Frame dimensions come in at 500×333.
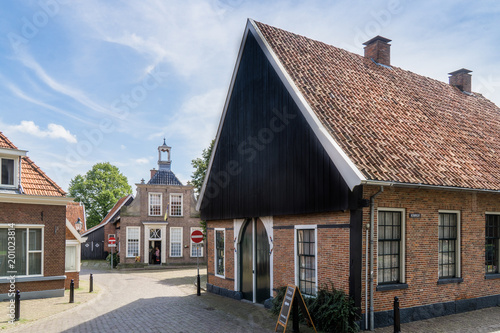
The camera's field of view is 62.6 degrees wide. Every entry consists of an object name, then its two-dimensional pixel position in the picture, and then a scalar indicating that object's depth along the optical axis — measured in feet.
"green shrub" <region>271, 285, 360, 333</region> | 33.19
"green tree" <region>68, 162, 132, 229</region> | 192.75
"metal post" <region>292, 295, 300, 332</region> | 34.63
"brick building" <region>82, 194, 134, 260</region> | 150.94
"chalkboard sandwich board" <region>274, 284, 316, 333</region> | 34.06
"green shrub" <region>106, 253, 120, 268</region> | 124.47
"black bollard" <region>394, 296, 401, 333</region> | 33.25
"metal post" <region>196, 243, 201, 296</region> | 56.90
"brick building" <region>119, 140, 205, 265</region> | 114.83
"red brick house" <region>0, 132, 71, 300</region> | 52.08
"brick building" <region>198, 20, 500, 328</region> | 35.76
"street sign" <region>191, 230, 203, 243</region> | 57.56
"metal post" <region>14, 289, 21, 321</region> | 40.29
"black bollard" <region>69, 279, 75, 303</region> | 50.65
